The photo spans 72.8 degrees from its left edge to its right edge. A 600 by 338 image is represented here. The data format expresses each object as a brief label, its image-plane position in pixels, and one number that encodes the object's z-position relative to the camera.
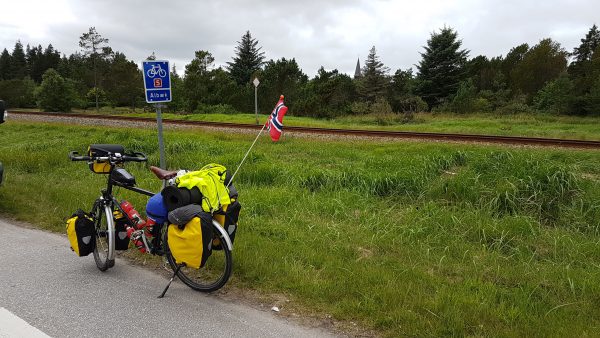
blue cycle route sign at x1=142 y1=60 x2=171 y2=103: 5.44
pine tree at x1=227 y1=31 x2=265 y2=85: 53.25
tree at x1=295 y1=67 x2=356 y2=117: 37.50
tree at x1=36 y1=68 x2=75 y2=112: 38.59
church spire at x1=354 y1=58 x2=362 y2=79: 78.11
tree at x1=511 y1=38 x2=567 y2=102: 44.34
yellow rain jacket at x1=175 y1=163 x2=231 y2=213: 3.32
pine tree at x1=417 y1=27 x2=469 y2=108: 38.78
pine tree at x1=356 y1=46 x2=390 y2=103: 44.94
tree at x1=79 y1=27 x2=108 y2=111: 49.03
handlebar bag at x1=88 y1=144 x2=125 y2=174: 3.95
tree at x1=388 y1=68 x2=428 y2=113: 34.47
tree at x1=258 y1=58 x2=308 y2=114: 41.53
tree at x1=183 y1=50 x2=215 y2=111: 41.06
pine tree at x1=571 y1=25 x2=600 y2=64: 46.28
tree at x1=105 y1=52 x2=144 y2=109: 50.94
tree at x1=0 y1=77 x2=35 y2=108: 51.34
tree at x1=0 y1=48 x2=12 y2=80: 82.56
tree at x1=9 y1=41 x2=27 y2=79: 81.25
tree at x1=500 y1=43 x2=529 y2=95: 50.43
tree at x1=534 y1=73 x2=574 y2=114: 29.84
